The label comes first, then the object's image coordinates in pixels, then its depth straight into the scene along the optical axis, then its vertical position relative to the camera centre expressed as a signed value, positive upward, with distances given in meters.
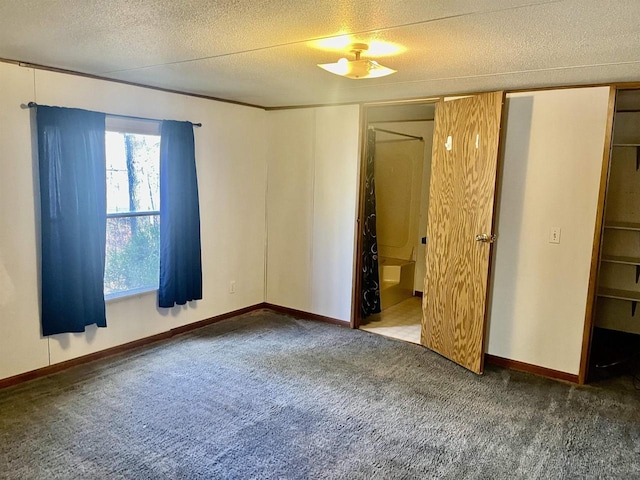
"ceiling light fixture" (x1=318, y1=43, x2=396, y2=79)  2.47 +0.65
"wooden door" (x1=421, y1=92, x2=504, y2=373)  3.49 -0.26
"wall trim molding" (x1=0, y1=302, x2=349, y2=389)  3.24 -1.33
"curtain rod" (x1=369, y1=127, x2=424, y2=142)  5.52 +0.65
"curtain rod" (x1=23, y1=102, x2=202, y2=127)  3.08 +0.49
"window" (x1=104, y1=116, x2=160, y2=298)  3.70 -0.20
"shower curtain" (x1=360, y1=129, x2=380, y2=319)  4.69 -0.61
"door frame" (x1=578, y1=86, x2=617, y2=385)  3.21 -0.37
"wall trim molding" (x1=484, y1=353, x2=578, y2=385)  3.53 -1.34
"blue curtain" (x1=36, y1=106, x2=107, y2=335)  3.17 -0.25
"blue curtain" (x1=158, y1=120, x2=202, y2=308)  3.94 -0.27
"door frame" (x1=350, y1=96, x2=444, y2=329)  4.38 -0.25
